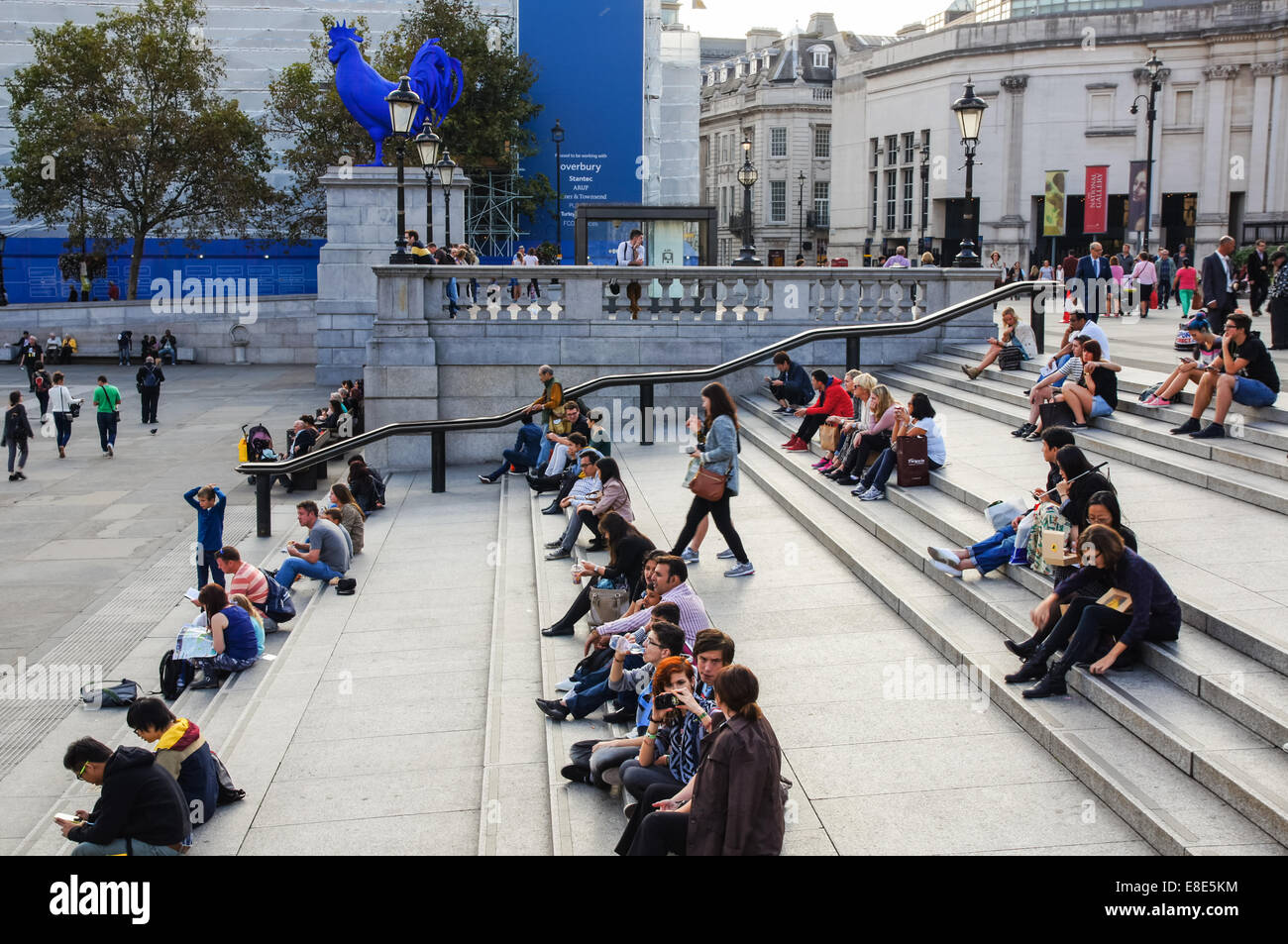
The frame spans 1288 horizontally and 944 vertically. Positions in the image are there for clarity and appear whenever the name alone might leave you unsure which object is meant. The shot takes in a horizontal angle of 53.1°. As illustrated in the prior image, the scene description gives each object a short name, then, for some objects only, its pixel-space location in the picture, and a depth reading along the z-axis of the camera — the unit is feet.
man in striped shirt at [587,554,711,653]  26.91
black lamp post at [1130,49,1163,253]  110.22
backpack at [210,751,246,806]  25.64
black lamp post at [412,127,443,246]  74.54
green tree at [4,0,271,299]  138.51
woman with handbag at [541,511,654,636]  32.35
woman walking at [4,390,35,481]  70.13
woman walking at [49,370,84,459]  76.79
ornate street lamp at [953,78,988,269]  60.64
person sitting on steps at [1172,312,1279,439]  39.63
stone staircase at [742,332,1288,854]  20.07
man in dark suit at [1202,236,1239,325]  59.16
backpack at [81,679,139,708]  34.06
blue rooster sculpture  91.91
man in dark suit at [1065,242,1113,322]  79.00
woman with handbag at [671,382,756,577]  35.55
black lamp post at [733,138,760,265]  72.54
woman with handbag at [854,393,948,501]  40.75
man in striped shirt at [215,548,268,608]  38.24
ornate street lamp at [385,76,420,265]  62.54
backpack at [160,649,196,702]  34.30
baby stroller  63.46
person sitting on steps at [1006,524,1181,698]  23.84
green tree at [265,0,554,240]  143.33
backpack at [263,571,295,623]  39.14
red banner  169.48
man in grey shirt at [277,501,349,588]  42.19
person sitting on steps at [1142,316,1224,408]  42.22
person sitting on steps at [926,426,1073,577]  30.35
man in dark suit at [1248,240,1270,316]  78.02
